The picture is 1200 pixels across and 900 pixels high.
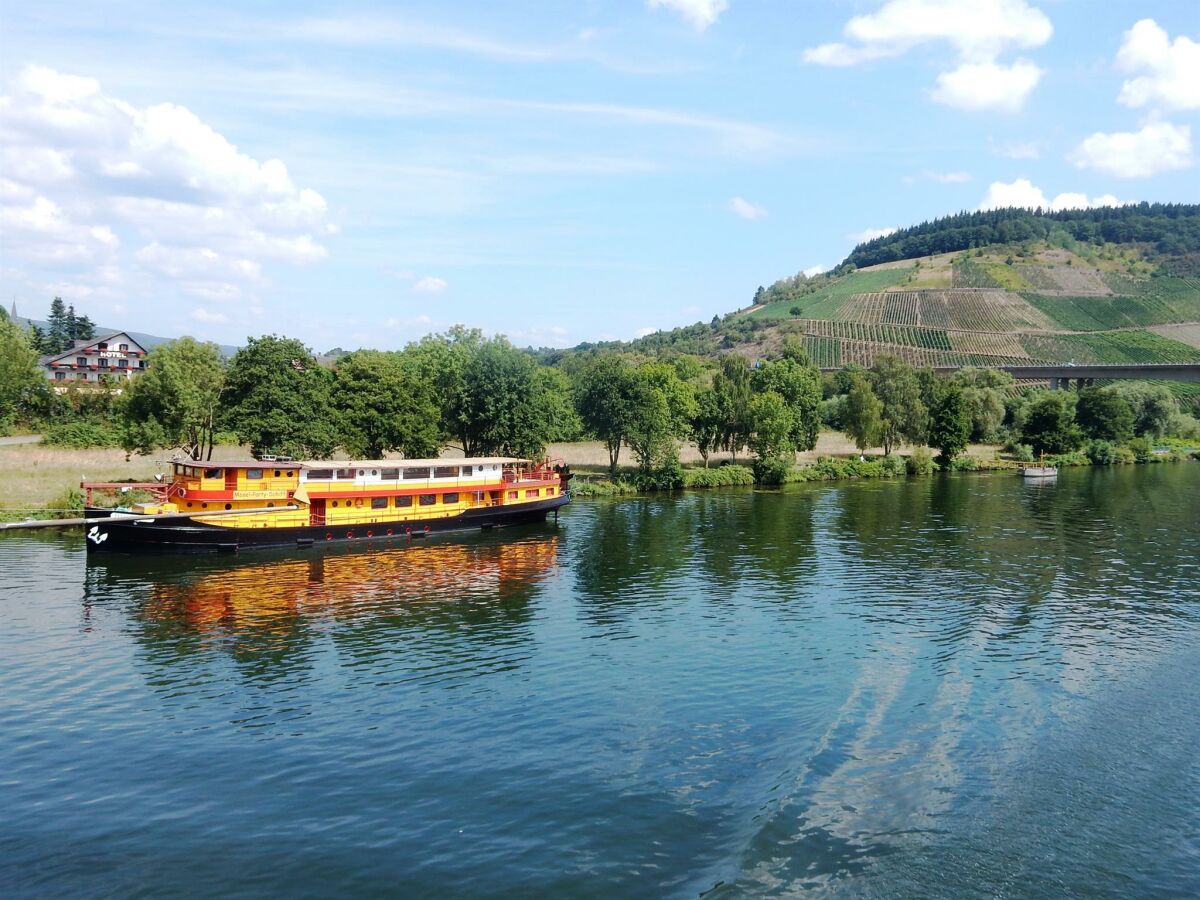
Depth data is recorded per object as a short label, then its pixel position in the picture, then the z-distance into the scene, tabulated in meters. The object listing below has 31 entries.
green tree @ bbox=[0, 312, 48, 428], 100.81
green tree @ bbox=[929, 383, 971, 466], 118.75
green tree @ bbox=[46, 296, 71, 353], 175.25
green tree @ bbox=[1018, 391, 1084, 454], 130.00
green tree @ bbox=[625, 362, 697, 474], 94.44
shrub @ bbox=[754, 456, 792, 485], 100.31
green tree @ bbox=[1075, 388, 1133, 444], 135.75
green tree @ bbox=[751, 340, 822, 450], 115.25
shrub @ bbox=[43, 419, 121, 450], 94.94
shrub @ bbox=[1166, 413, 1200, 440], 147.50
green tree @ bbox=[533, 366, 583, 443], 92.38
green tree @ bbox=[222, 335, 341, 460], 73.06
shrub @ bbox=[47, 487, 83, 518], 63.66
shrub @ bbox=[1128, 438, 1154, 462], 131.50
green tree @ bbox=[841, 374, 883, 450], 115.38
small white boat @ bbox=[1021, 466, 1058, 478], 109.31
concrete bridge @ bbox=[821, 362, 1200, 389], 160.50
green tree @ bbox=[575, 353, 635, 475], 94.06
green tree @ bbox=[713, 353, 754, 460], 107.44
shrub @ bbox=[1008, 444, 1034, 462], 126.69
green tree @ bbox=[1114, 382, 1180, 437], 146.00
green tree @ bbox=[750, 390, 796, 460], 101.38
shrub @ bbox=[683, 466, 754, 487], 98.56
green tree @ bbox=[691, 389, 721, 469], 108.12
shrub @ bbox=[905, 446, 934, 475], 114.44
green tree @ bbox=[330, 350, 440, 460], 79.94
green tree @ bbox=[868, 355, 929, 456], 120.62
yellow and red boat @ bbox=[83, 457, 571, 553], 57.28
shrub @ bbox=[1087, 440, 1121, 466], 128.00
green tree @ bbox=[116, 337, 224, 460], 76.81
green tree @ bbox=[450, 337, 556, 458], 86.25
